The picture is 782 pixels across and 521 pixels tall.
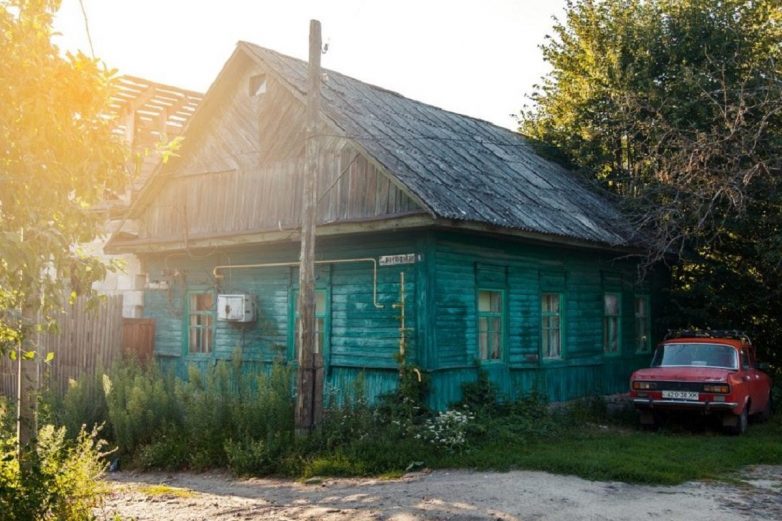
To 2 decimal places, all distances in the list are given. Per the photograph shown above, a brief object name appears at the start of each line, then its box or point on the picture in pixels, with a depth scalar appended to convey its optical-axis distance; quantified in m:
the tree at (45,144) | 6.15
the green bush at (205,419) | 11.48
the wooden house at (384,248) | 13.56
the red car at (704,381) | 13.40
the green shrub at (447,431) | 11.41
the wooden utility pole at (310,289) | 11.17
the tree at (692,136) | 17.00
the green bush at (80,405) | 13.08
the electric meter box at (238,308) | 15.72
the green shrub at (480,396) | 13.54
